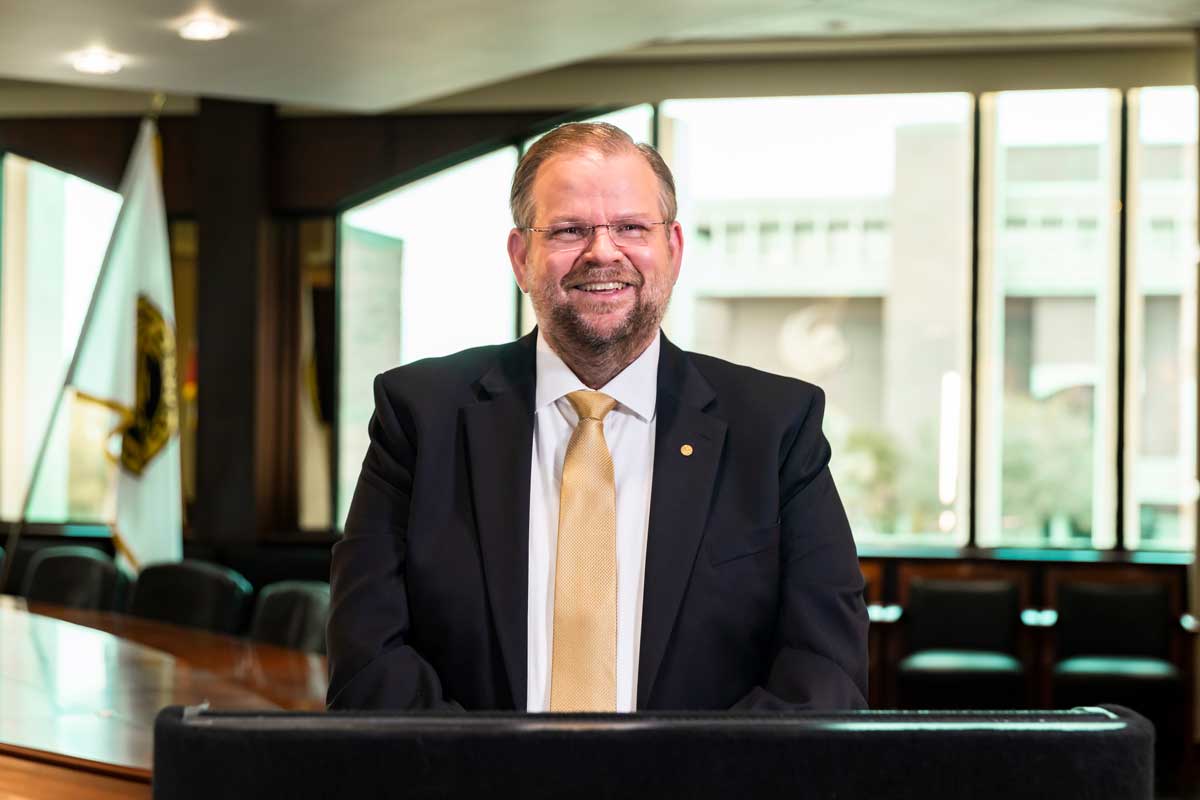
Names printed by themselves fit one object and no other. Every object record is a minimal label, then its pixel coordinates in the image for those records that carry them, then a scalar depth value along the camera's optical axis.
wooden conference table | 2.78
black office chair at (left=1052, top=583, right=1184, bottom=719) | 7.21
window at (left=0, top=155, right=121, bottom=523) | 9.41
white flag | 7.54
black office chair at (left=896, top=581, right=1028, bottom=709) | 7.15
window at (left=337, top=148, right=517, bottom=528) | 8.78
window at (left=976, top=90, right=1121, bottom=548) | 8.18
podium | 0.73
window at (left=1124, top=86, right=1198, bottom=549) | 8.06
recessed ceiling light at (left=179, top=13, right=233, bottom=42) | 5.92
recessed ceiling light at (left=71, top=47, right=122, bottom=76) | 6.51
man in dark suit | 1.28
